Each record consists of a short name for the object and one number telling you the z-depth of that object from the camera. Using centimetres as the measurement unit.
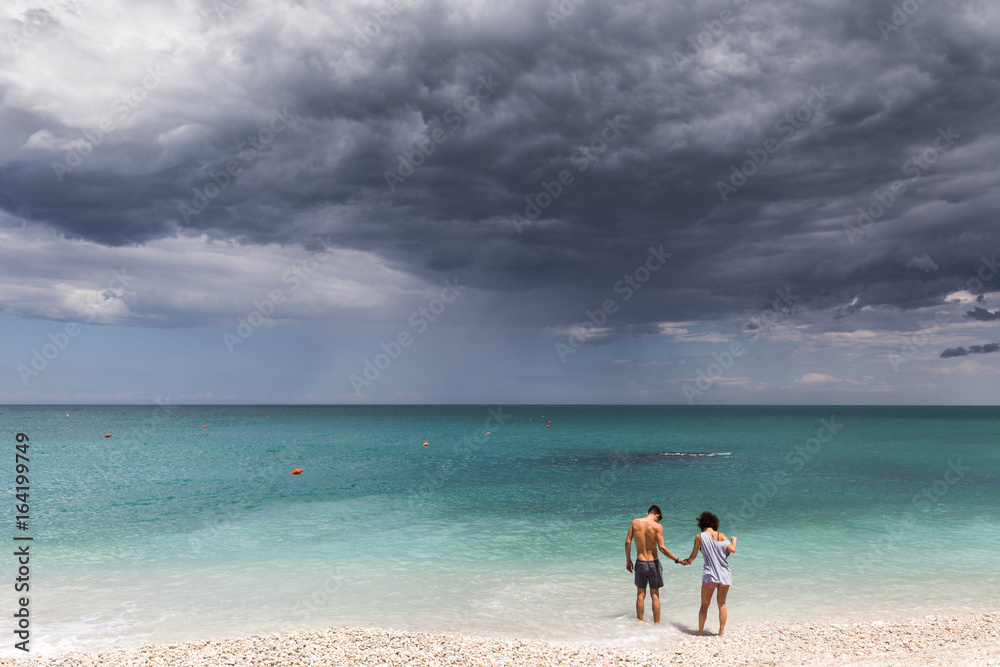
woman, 1077
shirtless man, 1152
